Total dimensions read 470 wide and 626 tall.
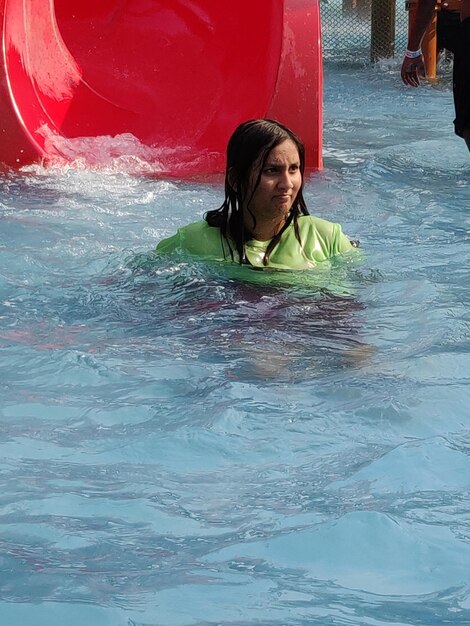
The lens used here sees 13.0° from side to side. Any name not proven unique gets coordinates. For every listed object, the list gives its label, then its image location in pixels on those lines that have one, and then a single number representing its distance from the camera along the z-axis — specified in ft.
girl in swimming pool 20.13
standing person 31.74
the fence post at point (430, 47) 51.24
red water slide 32.88
